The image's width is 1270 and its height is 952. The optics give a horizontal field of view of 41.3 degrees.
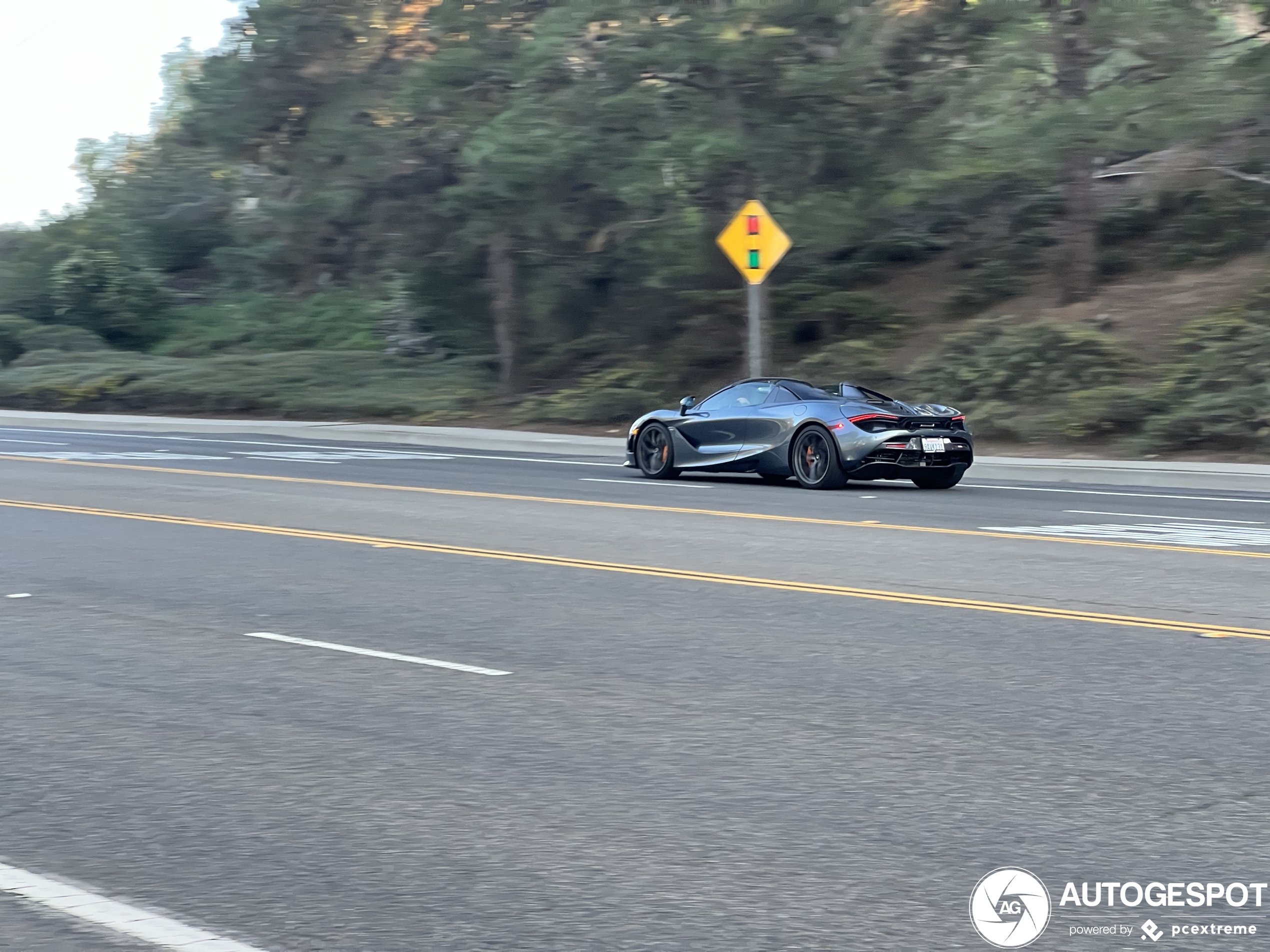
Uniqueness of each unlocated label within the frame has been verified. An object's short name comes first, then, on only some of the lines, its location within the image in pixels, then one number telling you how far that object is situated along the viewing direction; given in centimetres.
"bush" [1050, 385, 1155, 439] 2561
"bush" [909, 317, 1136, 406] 2748
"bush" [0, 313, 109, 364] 4712
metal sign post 2689
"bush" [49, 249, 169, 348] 4966
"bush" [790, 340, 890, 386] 3086
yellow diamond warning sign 2634
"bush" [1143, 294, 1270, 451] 2395
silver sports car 1823
